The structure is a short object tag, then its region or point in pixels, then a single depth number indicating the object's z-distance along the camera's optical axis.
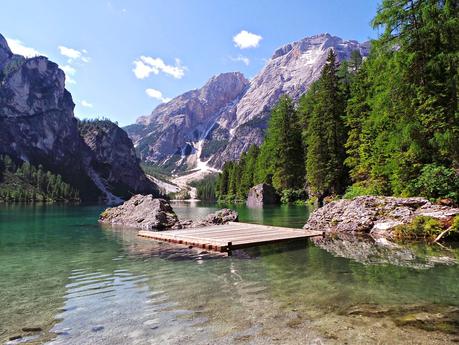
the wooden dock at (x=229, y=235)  16.66
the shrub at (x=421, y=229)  17.06
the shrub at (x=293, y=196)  65.20
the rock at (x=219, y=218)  28.44
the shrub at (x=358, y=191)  31.99
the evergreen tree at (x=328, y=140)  51.12
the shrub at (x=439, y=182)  18.78
